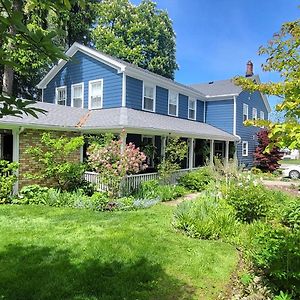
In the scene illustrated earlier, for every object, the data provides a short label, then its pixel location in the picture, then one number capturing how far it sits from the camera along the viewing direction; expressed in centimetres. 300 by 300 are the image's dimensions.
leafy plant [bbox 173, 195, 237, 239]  731
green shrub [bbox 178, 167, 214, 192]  1546
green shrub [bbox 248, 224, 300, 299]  432
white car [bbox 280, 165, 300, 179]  2289
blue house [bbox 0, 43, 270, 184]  1323
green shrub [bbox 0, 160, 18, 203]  1055
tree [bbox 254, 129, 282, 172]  2509
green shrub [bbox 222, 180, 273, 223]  856
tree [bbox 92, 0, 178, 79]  3553
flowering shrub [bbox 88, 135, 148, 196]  1160
